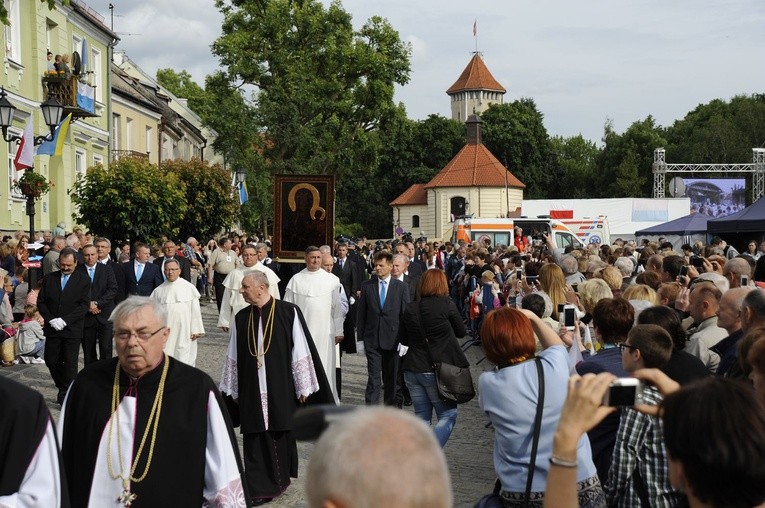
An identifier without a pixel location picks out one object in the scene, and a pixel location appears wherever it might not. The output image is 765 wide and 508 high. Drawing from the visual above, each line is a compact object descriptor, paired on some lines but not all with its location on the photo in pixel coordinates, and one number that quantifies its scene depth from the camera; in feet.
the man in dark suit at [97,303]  44.06
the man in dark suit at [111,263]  50.21
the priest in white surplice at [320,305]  39.83
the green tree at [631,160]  272.72
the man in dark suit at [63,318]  41.91
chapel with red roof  276.21
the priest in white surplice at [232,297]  41.01
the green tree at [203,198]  110.01
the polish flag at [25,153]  67.77
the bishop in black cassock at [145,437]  15.92
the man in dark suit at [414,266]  63.82
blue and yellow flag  73.51
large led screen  219.82
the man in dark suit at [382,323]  39.47
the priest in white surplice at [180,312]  39.22
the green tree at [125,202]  78.02
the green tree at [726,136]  262.47
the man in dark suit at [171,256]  53.57
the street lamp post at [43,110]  57.36
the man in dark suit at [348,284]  46.80
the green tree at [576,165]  300.40
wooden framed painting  54.44
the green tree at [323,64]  159.02
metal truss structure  205.46
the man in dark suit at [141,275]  49.96
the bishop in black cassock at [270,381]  28.55
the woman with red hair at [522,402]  15.37
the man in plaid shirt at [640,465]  14.06
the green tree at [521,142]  287.89
